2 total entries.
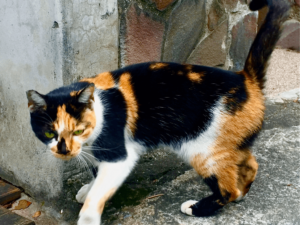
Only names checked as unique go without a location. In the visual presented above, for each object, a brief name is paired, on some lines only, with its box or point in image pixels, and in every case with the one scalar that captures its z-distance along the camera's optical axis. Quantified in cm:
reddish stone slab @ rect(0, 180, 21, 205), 156
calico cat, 134
